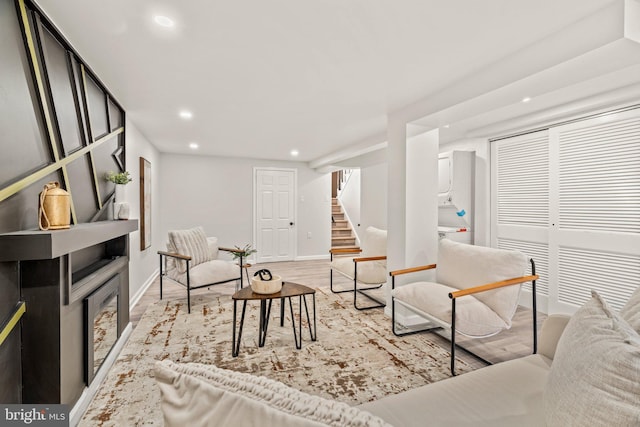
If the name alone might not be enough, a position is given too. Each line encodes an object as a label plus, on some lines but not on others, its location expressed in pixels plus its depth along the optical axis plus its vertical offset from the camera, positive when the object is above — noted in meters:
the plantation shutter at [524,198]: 3.50 +0.18
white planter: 2.87 +0.19
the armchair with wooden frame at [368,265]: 3.84 -0.69
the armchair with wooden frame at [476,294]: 2.31 -0.68
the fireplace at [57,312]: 1.41 -0.55
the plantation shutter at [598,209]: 2.80 +0.04
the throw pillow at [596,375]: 0.72 -0.43
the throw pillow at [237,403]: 0.42 -0.28
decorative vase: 1.55 +0.02
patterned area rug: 1.99 -1.17
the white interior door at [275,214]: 6.75 -0.03
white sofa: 0.45 -0.43
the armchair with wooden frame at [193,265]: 3.62 -0.66
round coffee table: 2.53 -0.69
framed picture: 4.17 +0.14
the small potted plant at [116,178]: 2.69 +0.31
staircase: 8.01 -0.51
